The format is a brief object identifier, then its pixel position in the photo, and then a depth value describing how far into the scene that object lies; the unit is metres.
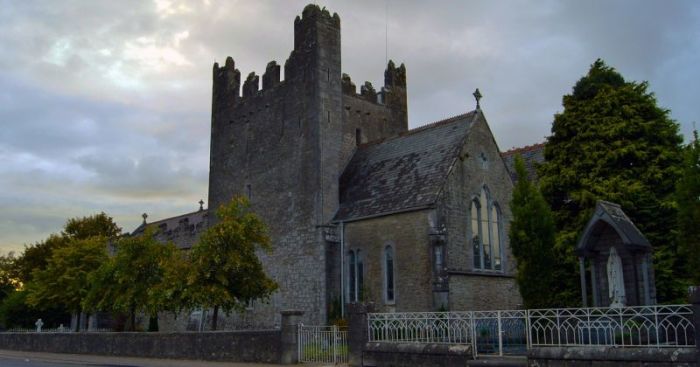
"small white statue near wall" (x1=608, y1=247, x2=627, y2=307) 17.98
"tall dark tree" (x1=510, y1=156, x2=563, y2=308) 20.73
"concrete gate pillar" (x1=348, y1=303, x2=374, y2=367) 19.12
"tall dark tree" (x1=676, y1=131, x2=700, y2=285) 18.55
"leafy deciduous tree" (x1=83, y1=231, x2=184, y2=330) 31.55
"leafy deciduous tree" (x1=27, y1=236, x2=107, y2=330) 37.53
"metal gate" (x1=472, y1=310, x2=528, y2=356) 17.59
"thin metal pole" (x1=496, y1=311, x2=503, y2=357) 16.12
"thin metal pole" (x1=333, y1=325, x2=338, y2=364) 20.30
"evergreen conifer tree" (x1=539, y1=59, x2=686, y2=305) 21.36
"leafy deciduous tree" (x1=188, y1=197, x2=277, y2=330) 25.61
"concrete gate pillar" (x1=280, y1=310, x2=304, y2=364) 20.88
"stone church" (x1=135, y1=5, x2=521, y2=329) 28.22
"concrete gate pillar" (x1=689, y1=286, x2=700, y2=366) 12.34
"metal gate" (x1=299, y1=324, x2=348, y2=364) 20.56
